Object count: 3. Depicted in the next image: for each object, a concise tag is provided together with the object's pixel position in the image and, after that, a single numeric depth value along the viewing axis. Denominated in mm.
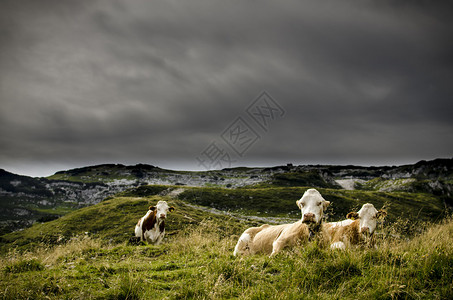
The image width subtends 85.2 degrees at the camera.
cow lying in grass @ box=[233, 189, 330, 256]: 8305
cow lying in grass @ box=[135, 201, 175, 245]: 18438
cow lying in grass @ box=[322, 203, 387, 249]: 9031
